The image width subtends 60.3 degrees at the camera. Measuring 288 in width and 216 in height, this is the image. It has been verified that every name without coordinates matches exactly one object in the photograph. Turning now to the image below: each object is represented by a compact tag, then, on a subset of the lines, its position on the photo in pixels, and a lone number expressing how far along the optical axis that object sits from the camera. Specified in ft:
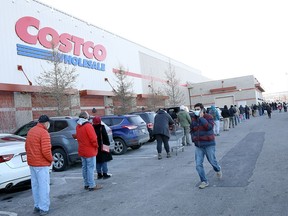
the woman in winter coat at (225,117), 52.38
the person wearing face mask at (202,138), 16.98
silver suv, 25.42
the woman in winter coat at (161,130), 27.92
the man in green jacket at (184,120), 35.53
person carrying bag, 20.54
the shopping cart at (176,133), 30.45
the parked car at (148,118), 40.31
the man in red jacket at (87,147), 18.02
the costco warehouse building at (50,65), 55.33
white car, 17.65
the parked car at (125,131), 33.17
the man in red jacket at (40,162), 14.25
